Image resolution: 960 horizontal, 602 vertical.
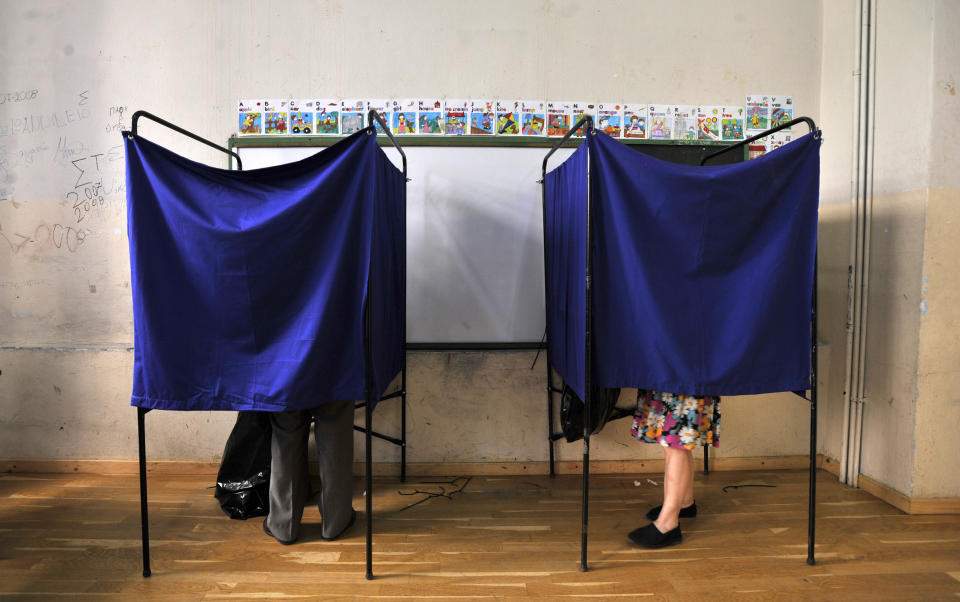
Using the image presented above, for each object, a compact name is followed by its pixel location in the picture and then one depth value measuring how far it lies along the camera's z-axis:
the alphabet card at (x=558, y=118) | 2.66
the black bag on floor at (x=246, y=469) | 2.26
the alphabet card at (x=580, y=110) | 2.67
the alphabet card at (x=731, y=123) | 2.71
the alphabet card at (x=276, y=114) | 2.65
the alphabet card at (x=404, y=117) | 2.65
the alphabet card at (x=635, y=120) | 2.69
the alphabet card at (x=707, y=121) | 2.70
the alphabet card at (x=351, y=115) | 2.65
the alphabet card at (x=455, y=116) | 2.65
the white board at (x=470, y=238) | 2.66
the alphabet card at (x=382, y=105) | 2.65
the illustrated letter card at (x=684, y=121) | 2.70
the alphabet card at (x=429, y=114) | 2.65
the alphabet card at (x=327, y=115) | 2.65
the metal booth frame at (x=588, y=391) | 1.76
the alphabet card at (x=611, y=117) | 2.69
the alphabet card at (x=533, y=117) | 2.66
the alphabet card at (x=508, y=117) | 2.65
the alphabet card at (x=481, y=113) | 2.66
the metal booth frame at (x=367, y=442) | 1.76
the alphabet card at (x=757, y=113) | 2.72
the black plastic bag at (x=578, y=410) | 2.32
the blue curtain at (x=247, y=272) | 1.70
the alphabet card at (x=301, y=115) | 2.65
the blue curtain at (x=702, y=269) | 1.75
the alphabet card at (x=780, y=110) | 2.72
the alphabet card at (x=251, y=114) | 2.65
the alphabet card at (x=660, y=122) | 2.69
